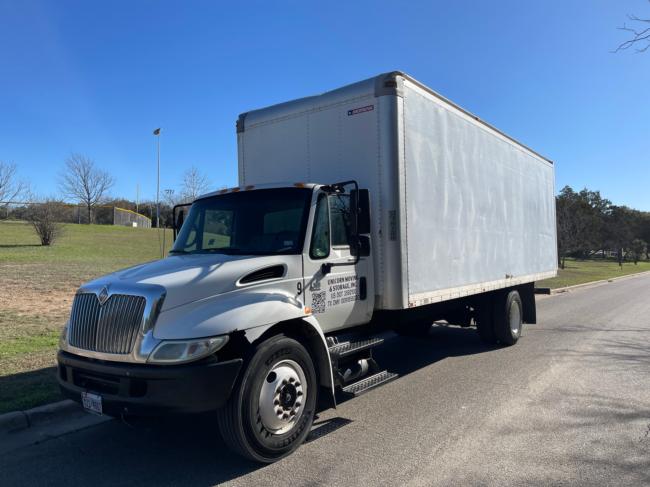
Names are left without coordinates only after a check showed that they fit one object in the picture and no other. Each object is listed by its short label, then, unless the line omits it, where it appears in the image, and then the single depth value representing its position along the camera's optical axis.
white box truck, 3.78
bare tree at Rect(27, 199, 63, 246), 27.34
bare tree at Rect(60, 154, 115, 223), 63.38
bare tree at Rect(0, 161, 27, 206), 42.57
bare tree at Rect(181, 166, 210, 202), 33.74
